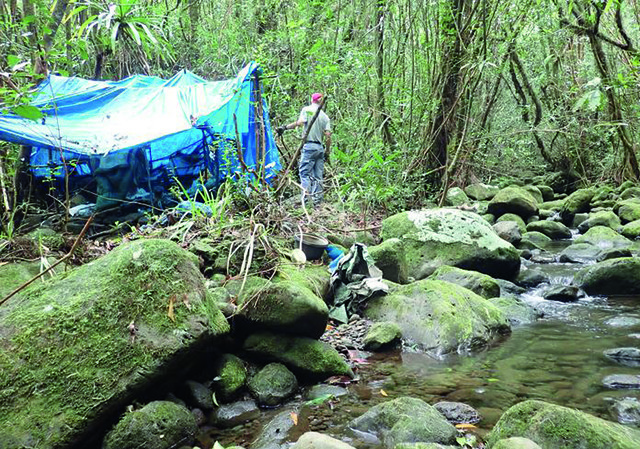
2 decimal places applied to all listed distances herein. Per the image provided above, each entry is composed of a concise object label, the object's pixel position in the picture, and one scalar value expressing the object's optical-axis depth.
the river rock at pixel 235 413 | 2.80
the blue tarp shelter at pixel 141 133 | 6.07
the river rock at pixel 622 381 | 3.05
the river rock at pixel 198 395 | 2.88
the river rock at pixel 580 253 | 6.75
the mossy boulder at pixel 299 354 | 3.24
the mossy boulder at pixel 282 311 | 3.29
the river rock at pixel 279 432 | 2.58
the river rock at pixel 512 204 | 9.36
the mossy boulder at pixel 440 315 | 3.87
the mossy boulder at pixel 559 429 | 2.17
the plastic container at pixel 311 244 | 4.71
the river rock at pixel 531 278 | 5.75
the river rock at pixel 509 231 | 7.56
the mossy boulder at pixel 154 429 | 2.40
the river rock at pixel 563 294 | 5.13
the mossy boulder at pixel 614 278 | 5.15
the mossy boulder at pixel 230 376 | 2.99
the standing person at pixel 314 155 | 7.33
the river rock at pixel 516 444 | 2.03
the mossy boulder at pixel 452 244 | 5.77
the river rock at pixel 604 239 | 7.26
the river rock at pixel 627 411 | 2.66
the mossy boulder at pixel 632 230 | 7.77
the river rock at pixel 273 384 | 2.99
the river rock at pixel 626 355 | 3.44
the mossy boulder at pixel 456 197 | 9.44
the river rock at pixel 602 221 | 8.37
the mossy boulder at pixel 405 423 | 2.47
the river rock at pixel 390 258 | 5.12
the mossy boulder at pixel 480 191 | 10.78
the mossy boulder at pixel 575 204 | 9.81
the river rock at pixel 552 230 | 8.43
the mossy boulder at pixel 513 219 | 8.90
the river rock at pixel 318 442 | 2.13
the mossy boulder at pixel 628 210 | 8.66
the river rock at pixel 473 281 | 4.98
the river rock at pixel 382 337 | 3.80
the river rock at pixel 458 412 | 2.75
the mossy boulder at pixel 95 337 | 2.34
